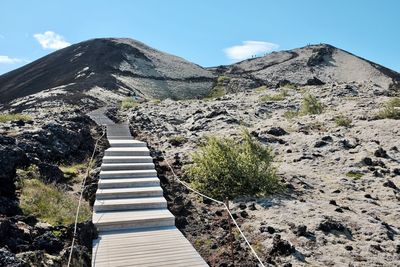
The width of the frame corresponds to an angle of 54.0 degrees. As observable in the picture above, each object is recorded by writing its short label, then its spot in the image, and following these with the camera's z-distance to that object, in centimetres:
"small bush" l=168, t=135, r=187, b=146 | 2271
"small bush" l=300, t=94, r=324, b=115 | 3097
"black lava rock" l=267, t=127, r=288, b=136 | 2381
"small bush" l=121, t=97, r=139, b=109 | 4366
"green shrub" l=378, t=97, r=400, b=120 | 2433
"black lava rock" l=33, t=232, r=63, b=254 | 998
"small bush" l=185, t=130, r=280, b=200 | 1526
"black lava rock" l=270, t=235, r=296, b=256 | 1046
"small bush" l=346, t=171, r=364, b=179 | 1680
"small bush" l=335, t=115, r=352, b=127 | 2444
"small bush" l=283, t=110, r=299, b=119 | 3037
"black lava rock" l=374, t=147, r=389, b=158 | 1891
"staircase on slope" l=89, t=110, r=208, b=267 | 1021
